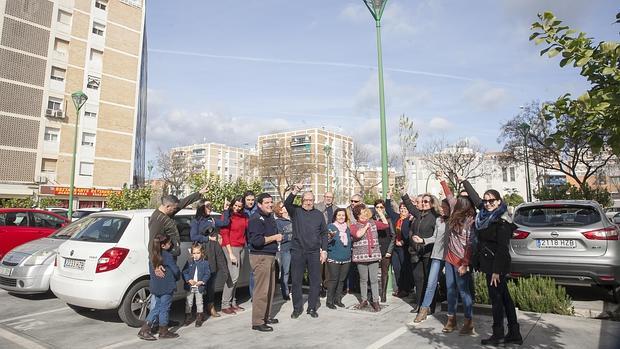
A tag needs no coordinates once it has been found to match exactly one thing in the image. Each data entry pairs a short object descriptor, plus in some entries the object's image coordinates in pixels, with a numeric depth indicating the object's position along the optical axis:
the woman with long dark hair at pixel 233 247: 6.43
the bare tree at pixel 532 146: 27.97
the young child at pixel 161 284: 5.09
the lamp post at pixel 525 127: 22.78
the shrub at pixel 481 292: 6.33
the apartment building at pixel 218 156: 129.38
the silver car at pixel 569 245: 6.05
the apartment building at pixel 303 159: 62.31
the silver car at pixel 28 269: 7.24
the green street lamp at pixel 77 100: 18.69
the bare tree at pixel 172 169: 55.25
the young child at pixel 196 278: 5.75
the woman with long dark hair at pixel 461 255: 5.19
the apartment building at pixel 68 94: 33.03
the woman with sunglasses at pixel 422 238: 6.33
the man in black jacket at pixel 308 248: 6.16
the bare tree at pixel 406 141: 37.06
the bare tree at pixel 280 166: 62.04
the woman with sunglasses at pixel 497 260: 4.66
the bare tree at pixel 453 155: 45.31
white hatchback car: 5.47
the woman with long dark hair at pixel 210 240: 6.09
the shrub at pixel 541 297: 5.84
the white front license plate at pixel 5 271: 7.40
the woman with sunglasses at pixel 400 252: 7.09
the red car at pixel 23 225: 9.97
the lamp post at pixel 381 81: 8.01
